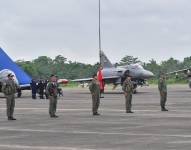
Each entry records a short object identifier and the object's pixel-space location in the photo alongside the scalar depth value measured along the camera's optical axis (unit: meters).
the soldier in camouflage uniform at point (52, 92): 27.25
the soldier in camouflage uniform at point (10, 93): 26.14
